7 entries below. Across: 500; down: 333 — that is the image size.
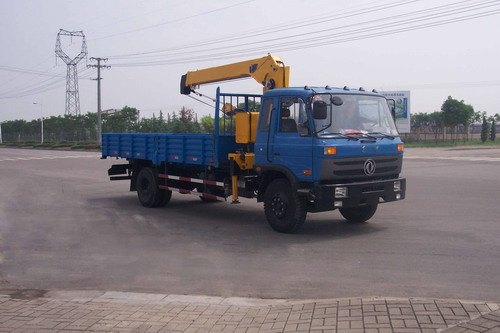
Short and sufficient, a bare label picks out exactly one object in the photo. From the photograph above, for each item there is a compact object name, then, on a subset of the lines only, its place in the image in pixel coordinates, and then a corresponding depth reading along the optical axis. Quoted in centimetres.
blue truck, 908
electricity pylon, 7162
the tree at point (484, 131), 6234
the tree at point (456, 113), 6216
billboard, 5838
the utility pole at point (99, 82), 5648
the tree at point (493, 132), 6444
